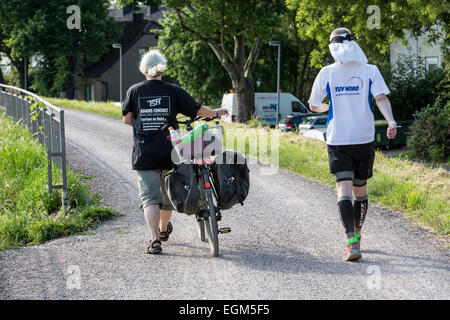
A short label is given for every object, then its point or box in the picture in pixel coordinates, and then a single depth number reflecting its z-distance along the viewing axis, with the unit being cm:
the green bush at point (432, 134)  2141
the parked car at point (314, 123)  2483
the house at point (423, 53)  3328
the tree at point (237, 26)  2577
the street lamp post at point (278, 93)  3117
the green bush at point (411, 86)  2917
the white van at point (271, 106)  3250
